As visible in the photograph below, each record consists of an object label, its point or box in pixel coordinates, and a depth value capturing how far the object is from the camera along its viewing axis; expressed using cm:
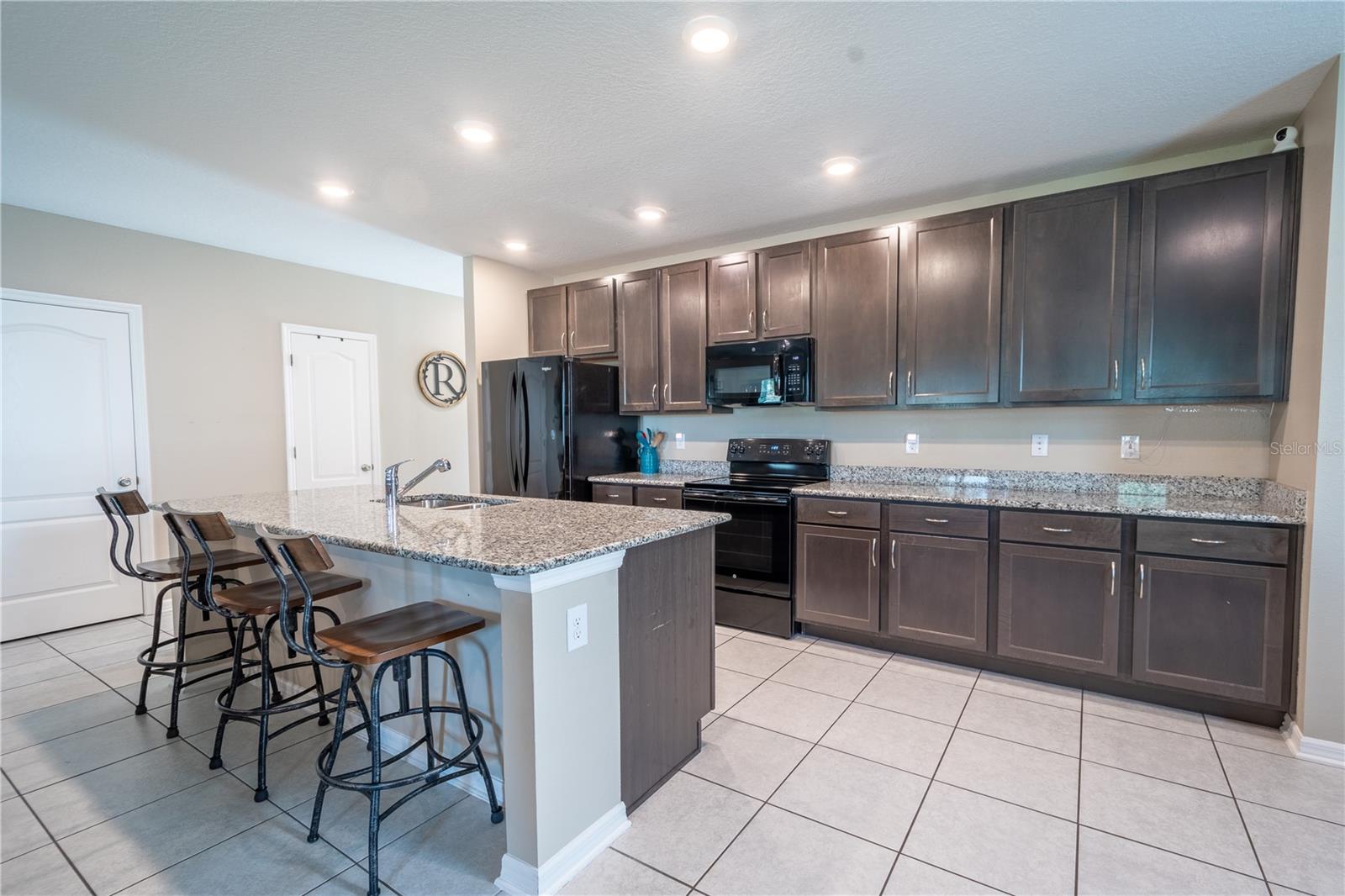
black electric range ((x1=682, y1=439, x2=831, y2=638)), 341
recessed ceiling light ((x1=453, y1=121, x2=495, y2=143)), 248
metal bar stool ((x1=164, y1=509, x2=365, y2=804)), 198
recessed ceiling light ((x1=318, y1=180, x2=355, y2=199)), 312
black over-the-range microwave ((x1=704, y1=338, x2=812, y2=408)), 358
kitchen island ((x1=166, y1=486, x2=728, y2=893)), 153
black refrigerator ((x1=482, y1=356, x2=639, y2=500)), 408
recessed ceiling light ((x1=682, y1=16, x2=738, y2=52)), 186
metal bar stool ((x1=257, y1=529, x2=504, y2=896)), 155
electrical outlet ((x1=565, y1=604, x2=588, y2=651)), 161
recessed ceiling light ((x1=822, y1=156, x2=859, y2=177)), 284
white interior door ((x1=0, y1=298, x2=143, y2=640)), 348
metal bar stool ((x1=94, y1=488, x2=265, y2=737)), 246
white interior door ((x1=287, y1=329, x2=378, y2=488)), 477
